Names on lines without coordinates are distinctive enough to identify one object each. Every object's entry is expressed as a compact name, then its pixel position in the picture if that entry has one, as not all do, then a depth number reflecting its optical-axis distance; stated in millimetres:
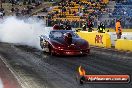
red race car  17781
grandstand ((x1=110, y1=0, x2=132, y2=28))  39497
